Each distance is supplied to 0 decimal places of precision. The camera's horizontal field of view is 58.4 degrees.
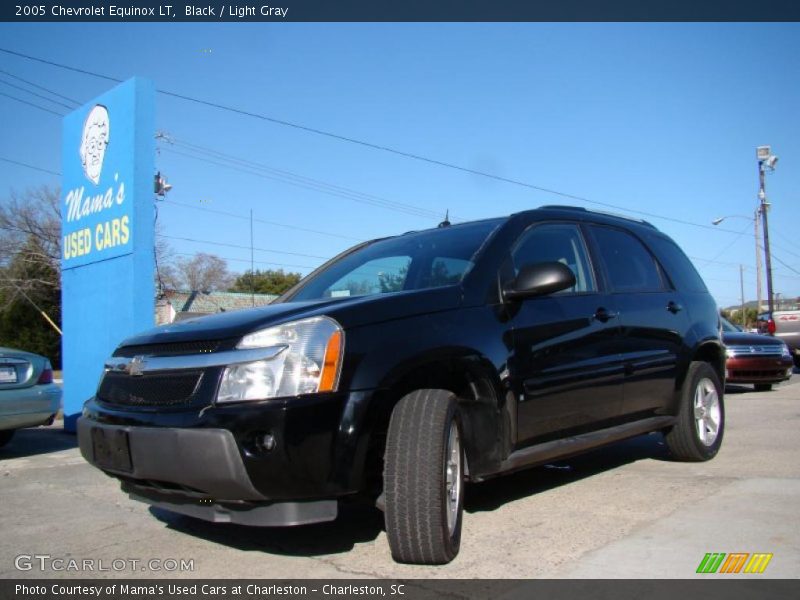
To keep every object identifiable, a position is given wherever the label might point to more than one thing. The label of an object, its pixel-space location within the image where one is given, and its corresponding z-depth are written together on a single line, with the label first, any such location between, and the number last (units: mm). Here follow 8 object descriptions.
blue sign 8359
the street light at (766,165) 30891
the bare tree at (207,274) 57156
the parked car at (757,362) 11211
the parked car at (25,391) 6656
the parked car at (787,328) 15703
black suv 2996
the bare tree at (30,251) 37875
